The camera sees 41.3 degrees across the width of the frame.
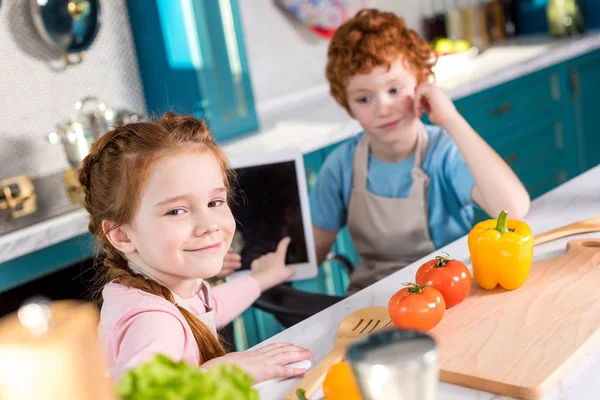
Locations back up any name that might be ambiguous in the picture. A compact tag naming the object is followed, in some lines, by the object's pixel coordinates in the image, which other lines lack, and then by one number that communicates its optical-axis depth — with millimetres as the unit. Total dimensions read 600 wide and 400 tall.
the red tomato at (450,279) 1170
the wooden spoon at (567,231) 1427
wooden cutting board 946
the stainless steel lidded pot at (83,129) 2281
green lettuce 621
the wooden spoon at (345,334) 1010
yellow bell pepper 1202
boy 1795
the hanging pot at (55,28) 2506
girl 1096
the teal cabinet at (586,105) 3824
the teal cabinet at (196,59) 2742
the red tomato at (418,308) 1085
